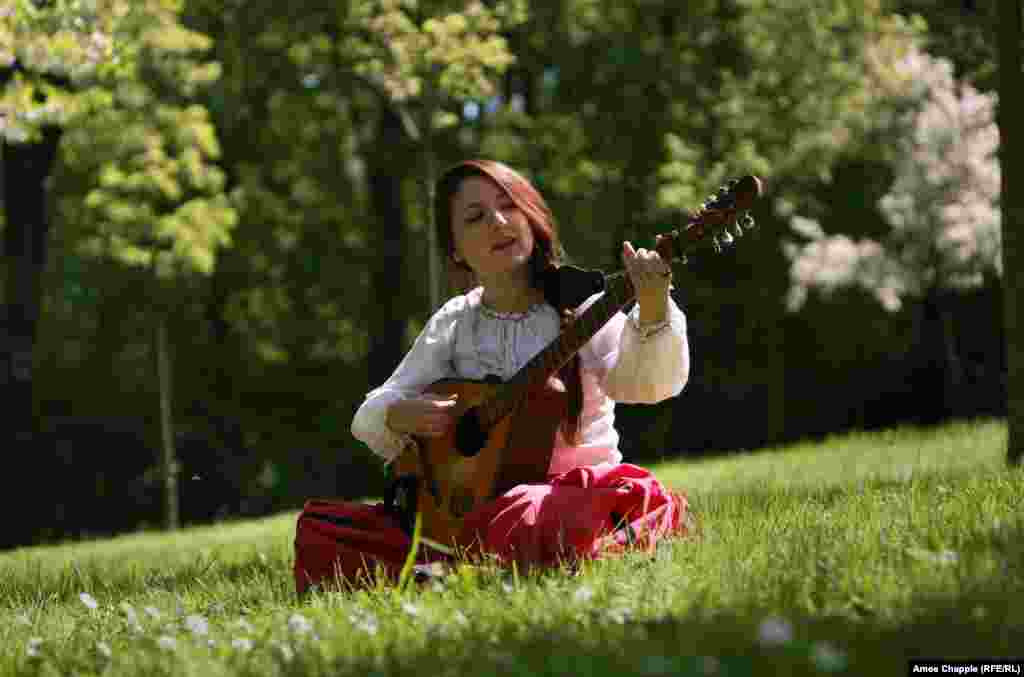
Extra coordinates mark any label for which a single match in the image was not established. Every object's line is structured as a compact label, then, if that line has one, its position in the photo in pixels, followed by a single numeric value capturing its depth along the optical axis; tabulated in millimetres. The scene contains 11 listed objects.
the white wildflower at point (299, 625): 3434
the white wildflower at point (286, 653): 3217
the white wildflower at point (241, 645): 3391
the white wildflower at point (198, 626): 3666
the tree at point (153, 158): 12789
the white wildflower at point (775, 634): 2406
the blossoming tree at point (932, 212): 19000
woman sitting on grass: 4410
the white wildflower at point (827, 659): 2219
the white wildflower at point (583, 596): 3398
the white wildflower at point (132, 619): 4020
